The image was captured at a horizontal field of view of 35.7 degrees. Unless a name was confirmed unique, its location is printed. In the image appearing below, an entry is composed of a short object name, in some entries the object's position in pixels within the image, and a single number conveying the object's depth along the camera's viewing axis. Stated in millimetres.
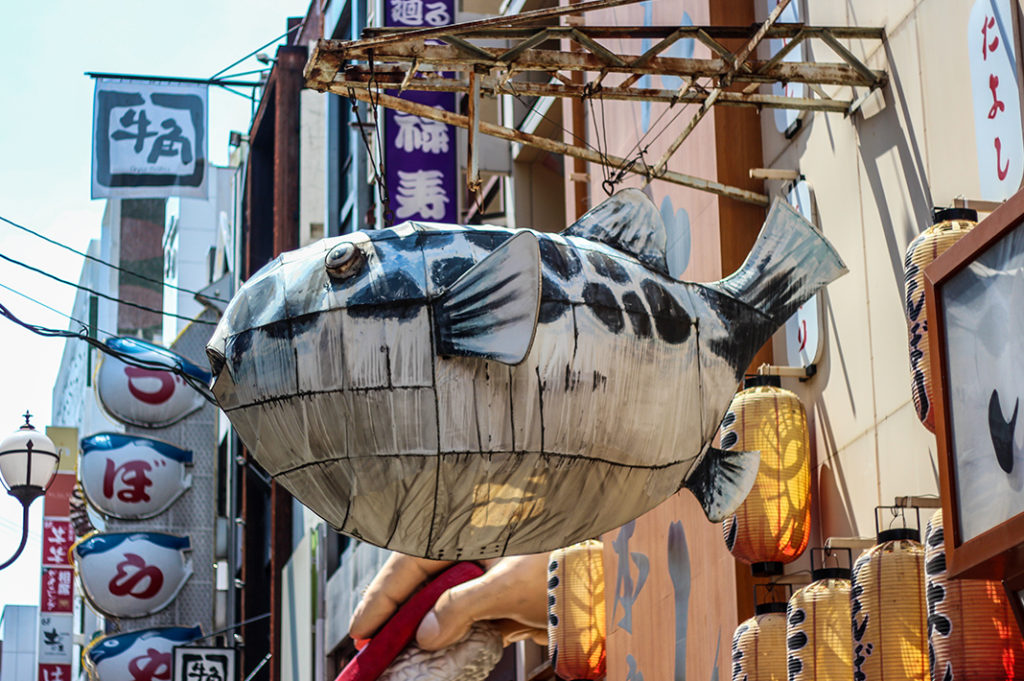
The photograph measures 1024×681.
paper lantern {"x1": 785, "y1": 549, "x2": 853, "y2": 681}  9562
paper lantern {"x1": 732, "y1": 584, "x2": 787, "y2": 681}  10523
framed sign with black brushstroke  6266
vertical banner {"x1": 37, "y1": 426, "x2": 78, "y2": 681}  51438
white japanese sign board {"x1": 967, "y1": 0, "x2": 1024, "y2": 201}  8648
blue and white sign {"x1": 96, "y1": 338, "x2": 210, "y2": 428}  33281
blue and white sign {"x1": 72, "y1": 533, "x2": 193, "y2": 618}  32469
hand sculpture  15812
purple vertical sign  22422
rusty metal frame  9539
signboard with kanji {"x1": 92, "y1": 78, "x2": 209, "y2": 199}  28062
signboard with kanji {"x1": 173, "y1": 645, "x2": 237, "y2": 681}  30156
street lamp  16234
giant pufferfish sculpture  6520
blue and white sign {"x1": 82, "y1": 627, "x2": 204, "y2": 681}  32344
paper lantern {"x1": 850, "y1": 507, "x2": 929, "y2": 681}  8609
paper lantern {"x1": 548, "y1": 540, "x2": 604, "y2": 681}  14672
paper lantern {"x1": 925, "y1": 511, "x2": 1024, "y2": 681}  7168
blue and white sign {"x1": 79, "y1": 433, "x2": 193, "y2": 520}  32812
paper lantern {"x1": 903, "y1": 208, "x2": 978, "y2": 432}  8469
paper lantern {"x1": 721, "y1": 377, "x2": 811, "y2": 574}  10844
